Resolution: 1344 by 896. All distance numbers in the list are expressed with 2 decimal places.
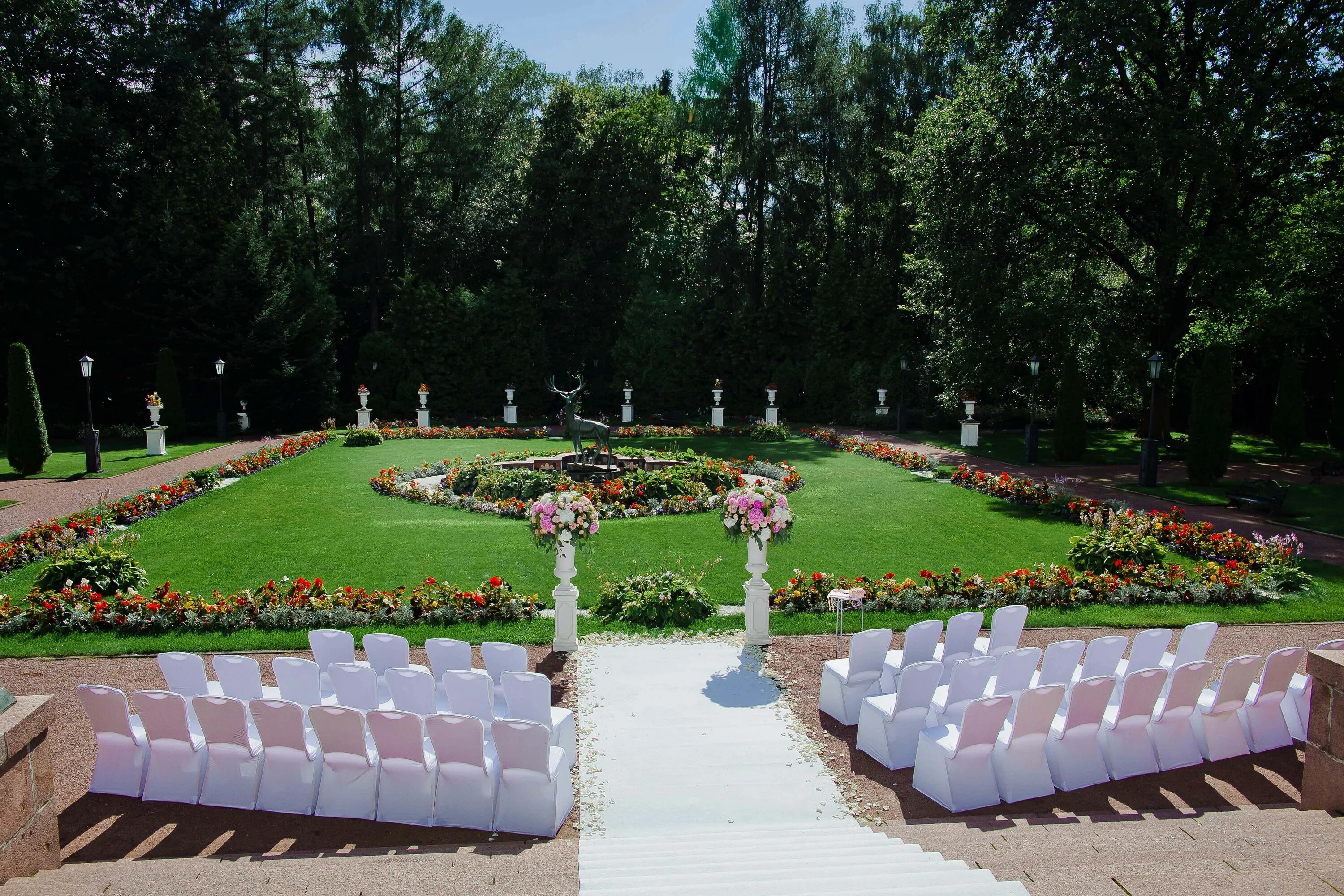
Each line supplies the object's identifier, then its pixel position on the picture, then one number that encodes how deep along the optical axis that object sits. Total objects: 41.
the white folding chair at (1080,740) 6.55
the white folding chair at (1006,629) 8.41
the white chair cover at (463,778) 5.92
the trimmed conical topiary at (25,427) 21.30
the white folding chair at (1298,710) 7.43
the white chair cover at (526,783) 5.83
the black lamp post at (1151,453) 20.16
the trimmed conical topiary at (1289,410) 25.42
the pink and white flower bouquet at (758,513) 9.80
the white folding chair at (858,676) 7.66
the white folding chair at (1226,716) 7.04
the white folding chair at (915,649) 7.79
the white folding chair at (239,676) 7.02
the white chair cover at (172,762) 6.39
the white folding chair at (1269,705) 7.23
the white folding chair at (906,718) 6.93
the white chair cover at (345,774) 6.11
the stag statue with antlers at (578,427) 19.50
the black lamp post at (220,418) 27.75
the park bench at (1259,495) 16.64
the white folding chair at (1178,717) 6.83
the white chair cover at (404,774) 6.01
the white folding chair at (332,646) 7.87
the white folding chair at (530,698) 6.37
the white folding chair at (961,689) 6.93
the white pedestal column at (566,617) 9.63
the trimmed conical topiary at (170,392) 29.03
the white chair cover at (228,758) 6.25
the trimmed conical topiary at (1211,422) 20.09
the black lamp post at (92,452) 21.56
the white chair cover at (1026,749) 6.30
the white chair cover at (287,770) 6.21
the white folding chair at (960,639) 8.02
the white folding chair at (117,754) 6.45
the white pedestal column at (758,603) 9.77
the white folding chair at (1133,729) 6.70
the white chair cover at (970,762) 6.24
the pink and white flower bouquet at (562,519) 9.83
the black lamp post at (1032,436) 23.94
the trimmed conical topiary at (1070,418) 24.30
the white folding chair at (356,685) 6.80
